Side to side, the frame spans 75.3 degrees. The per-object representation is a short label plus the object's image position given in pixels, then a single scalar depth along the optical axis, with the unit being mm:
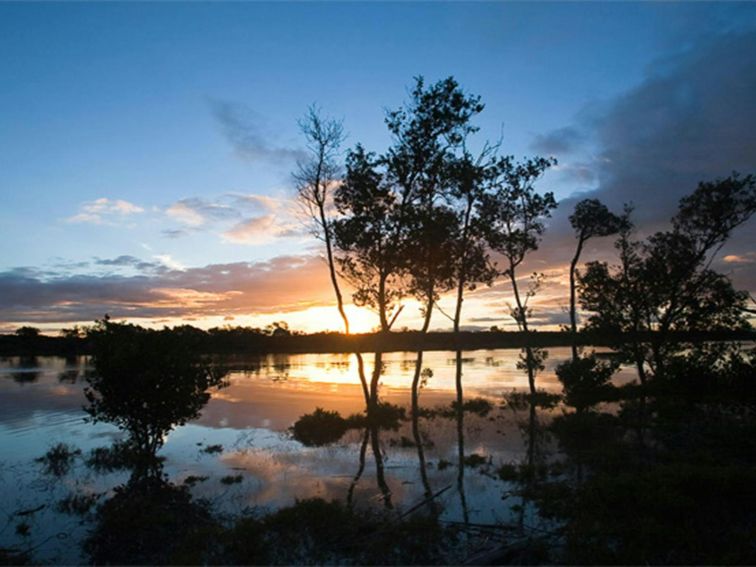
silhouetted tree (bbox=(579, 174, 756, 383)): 30812
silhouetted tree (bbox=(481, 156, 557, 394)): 41156
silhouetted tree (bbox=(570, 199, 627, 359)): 40094
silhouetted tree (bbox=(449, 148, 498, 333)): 33438
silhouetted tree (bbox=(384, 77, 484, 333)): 29391
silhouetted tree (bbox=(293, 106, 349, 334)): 30078
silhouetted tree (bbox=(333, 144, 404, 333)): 29172
